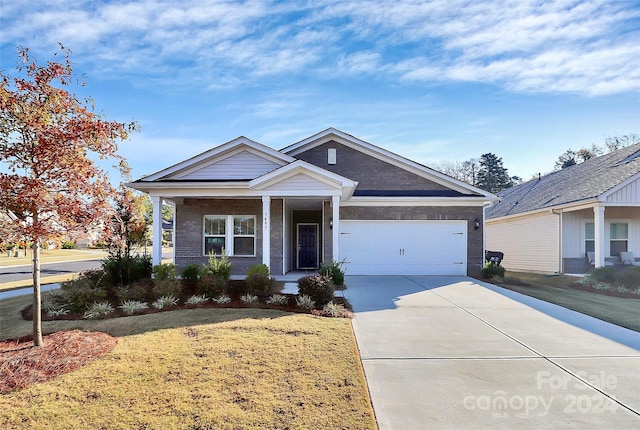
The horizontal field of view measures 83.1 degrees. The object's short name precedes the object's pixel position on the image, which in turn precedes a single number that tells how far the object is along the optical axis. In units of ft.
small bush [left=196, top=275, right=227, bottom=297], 31.22
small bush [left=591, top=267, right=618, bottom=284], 42.04
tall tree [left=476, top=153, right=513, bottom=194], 149.07
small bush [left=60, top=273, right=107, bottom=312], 28.37
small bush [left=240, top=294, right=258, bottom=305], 29.60
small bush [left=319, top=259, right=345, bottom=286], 36.15
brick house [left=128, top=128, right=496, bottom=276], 45.52
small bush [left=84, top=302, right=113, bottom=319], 26.27
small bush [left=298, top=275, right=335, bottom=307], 28.96
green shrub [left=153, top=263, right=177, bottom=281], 35.55
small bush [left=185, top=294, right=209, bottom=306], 29.53
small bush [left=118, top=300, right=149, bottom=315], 27.30
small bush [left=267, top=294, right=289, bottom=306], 29.17
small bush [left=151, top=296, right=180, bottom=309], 28.50
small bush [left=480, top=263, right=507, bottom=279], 44.73
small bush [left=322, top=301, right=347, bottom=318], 26.09
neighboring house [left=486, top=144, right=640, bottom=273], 45.60
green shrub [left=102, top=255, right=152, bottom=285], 36.63
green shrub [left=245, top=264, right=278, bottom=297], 32.12
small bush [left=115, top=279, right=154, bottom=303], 30.30
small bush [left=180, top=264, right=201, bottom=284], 36.06
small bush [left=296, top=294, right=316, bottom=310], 27.99
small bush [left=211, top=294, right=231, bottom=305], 29.63
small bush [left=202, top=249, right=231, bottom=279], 34.55
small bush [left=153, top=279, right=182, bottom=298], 30.30
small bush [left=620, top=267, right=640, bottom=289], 40.19
